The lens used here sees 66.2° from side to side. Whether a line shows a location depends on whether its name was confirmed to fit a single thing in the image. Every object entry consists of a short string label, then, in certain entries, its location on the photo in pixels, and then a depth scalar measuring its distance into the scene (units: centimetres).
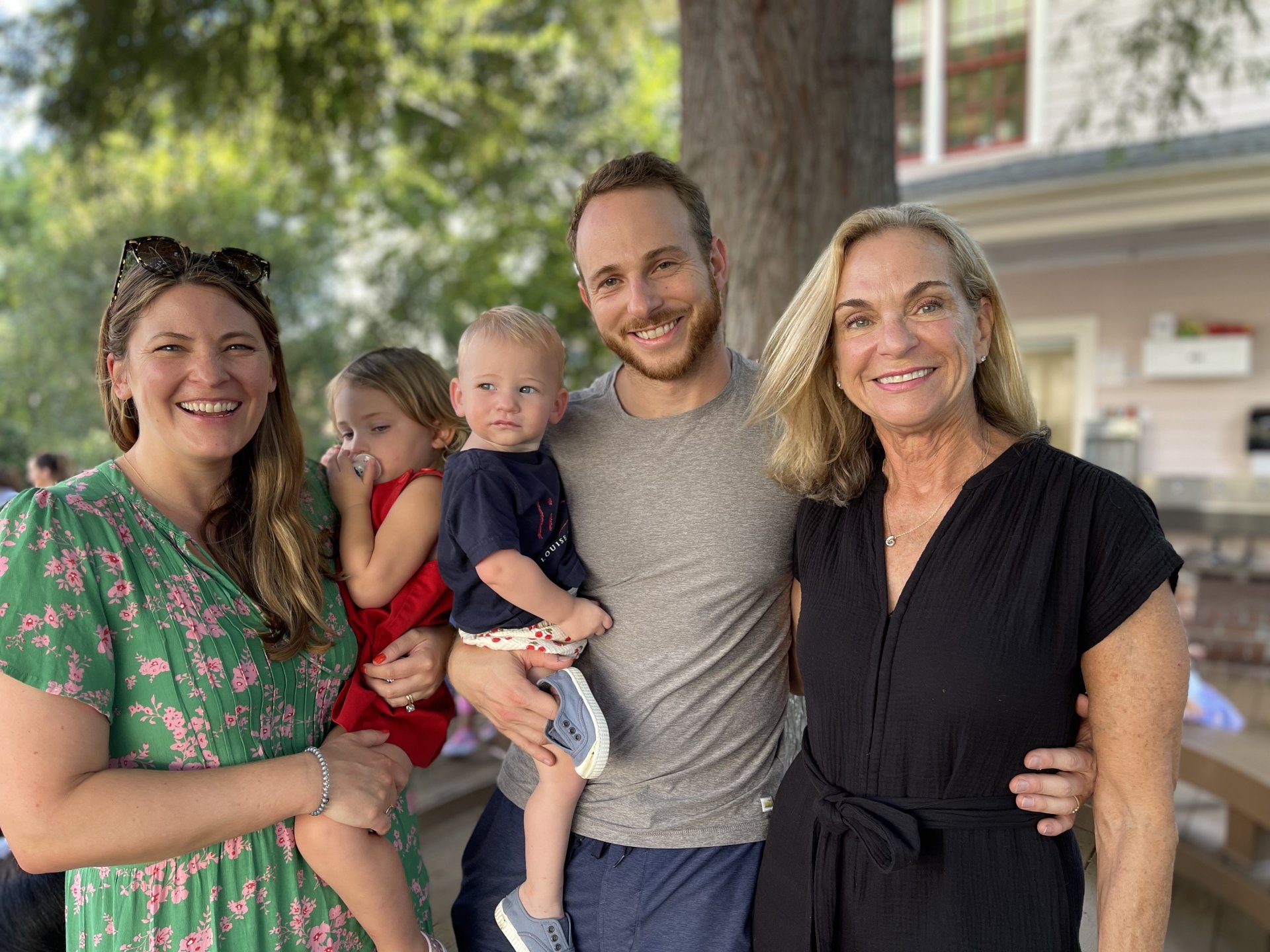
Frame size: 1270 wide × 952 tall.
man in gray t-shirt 199
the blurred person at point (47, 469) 467
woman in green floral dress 153
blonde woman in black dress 162
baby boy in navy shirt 196
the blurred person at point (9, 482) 618
